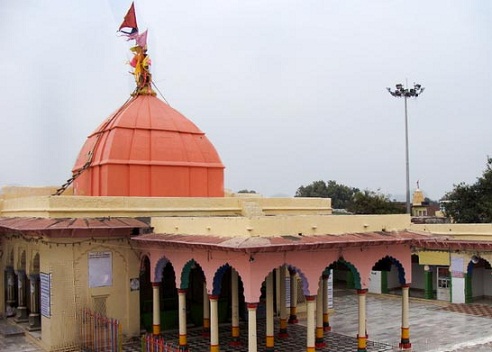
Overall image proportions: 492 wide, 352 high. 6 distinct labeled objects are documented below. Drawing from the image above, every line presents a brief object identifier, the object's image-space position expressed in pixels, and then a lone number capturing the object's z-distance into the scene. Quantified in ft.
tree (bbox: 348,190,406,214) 128.06
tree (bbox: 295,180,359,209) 222.40
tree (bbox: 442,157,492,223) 101.86
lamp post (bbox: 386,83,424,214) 95.91
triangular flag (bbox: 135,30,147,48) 68.80
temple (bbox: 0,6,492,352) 42.42
